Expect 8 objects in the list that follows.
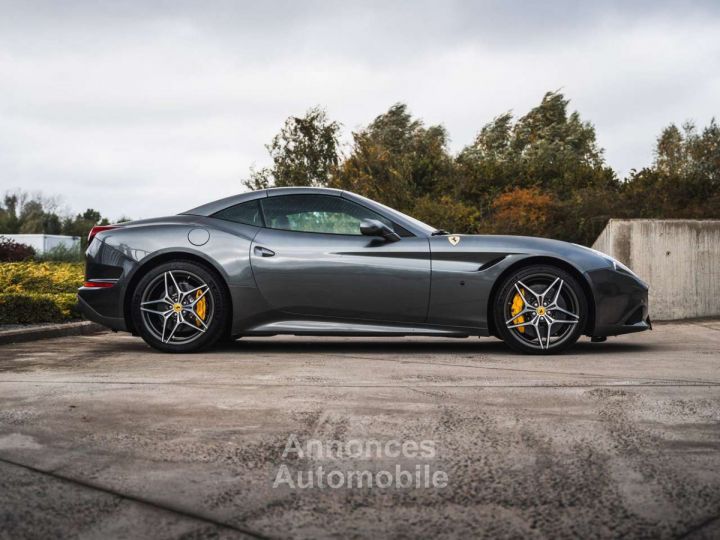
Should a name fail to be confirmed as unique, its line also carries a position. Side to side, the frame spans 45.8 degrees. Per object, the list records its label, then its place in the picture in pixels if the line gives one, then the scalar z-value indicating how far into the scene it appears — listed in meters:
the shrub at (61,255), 19.88
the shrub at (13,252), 18.02
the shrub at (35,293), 8.91
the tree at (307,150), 32.19
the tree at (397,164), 28.69
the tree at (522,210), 16.67
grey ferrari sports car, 6.52
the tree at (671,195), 15.98
